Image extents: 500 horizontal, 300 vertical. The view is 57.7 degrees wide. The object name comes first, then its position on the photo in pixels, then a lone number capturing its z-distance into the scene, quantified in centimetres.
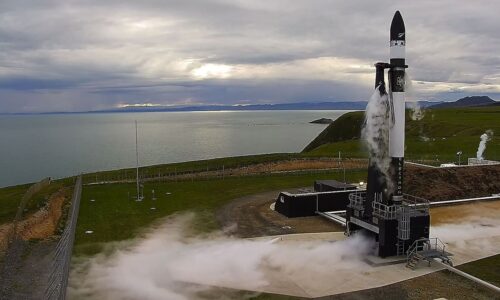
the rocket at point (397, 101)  3017
